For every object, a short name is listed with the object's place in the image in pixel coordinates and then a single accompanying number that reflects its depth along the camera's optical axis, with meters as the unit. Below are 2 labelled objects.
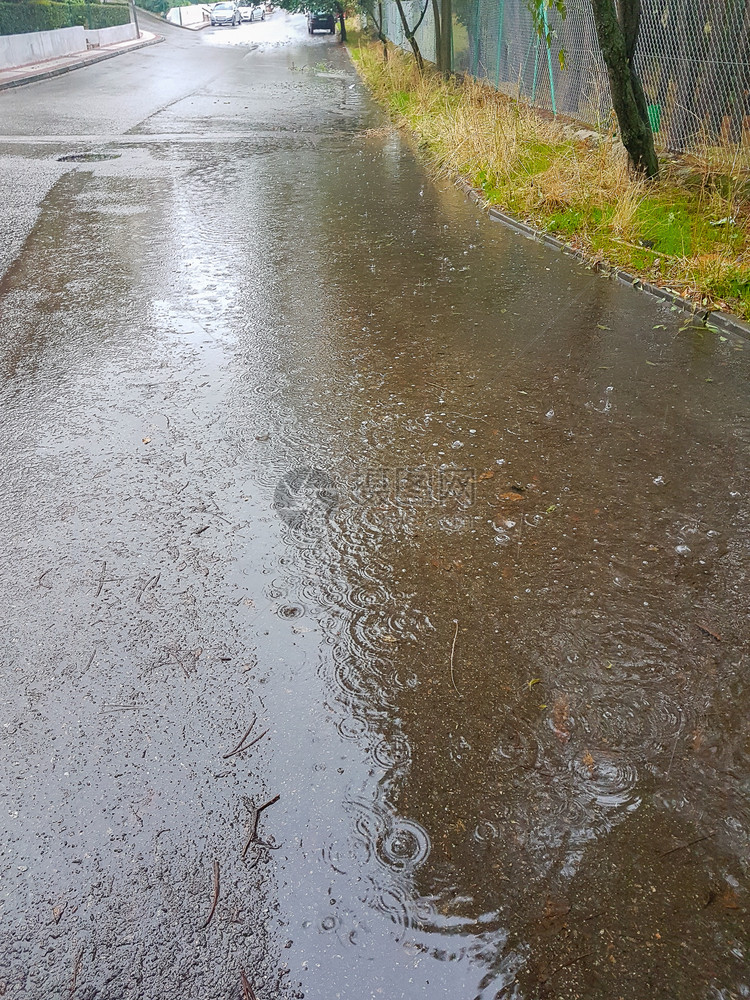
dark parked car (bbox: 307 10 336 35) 45.13
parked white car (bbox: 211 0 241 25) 58.34
